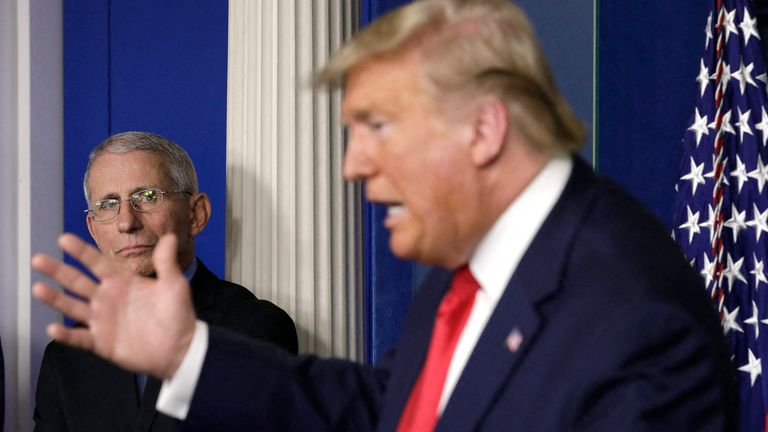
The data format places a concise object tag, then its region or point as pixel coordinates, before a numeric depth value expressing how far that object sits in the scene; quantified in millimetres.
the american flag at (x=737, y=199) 4133
